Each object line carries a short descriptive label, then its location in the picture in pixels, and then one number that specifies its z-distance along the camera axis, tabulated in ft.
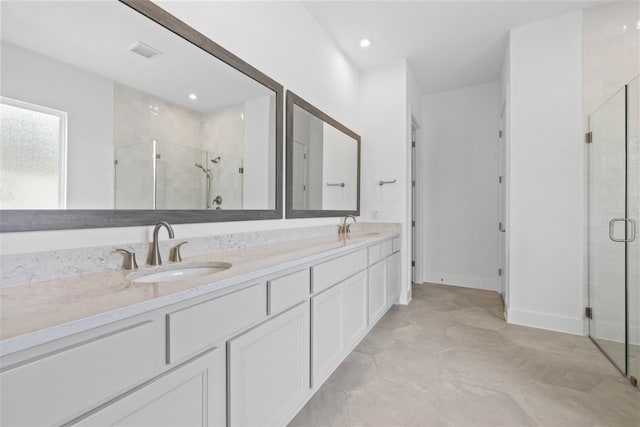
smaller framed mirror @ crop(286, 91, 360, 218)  7.56
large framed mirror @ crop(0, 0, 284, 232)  3.14
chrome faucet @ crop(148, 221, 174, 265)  4.19
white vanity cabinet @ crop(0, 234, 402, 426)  1.98
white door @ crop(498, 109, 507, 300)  10.93
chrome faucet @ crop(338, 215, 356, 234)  9.98
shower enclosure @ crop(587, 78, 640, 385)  6.36
